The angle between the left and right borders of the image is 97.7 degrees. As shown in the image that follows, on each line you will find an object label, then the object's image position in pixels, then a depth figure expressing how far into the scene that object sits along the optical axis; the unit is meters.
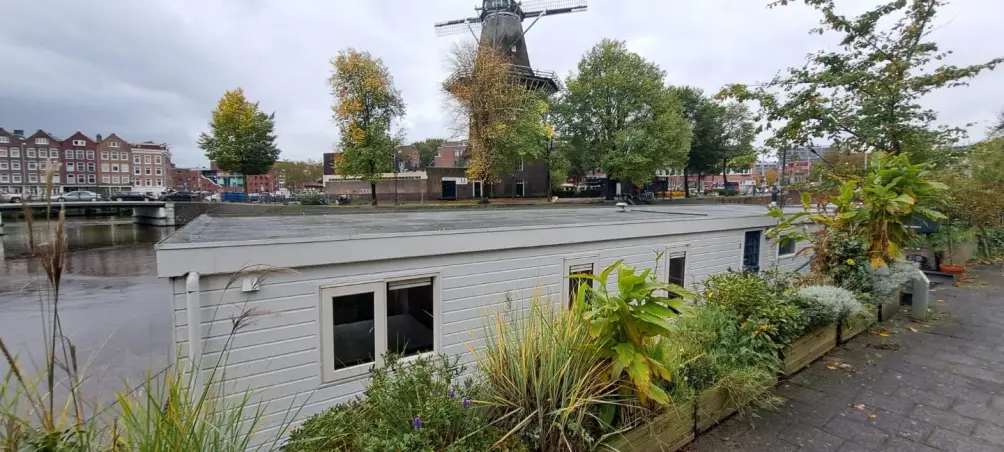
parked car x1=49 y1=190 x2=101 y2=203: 37.97
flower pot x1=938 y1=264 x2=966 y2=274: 8.52
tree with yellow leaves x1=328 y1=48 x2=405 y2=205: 26.05
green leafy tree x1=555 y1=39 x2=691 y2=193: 27.45
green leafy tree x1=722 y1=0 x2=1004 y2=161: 8.49
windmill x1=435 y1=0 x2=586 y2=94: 32.38
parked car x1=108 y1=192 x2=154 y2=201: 39.78
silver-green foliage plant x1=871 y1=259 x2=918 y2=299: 5.51
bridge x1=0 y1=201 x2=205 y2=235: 33.59
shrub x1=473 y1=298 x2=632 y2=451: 2.34
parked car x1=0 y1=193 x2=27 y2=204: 36.34
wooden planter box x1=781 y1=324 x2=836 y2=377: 3.97
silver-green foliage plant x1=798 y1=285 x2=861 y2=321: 4.24
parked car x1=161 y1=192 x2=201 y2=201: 38.50
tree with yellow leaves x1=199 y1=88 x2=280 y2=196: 29.34
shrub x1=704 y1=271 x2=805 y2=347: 3.70
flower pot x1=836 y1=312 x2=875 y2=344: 4.79
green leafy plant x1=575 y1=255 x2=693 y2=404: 2.35
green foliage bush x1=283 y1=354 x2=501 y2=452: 2.17
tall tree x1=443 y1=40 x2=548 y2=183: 25.42
